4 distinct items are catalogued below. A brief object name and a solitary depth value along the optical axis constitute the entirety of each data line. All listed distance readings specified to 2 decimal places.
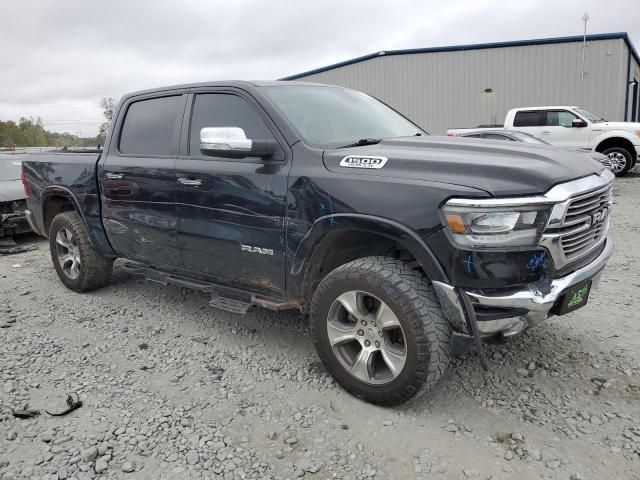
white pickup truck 13.46
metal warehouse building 19.38
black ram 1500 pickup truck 2.56
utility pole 18.91
